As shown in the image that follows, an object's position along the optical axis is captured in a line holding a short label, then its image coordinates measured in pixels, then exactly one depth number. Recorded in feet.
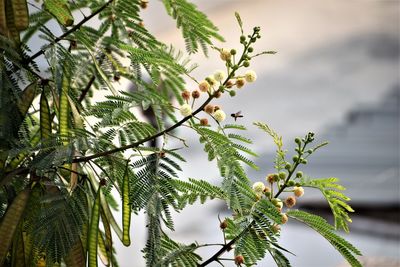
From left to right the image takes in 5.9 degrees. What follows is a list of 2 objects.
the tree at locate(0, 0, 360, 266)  19.33
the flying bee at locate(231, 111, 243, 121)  19.49
